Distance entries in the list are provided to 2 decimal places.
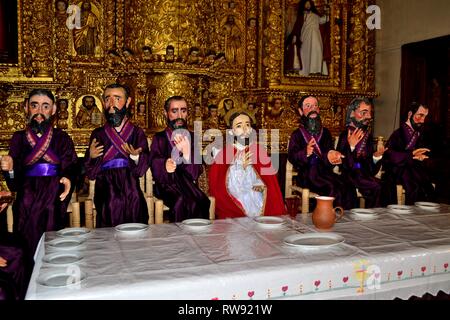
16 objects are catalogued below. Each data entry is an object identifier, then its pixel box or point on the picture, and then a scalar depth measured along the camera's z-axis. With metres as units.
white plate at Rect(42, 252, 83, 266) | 1.97
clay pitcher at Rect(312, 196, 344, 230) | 2.51
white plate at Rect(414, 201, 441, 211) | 3.13
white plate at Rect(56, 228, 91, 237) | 2.43
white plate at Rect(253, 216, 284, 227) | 2.62
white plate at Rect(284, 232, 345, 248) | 2.22
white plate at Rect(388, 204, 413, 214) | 3.01
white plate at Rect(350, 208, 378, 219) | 2.84
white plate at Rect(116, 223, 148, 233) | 2.51
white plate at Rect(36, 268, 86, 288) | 1.72
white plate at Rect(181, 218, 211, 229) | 2.63
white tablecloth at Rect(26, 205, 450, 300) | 1.78
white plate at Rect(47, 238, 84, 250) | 2.20
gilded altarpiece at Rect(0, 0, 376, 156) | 5.79
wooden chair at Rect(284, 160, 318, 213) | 4.48
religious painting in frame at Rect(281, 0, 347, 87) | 6.91
